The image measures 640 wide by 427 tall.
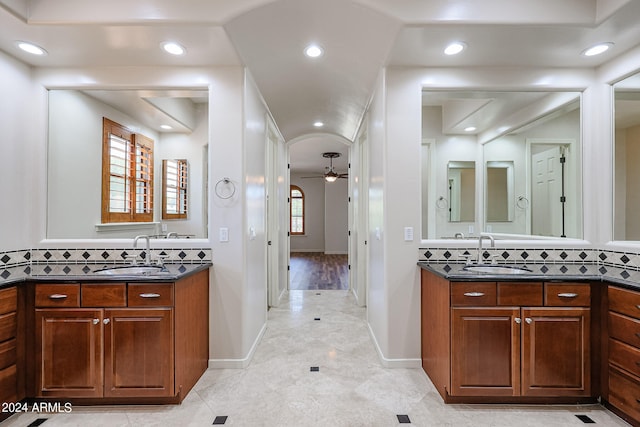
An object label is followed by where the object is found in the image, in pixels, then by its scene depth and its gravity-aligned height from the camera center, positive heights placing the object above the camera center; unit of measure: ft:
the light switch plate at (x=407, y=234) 8.70 -0.47
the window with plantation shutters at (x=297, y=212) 36.47 +0.51
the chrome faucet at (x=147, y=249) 8.34 -0.87
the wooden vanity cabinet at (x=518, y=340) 6.85 -2.65
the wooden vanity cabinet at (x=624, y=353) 6.26 -2.74
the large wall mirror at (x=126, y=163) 8.68 +1.48
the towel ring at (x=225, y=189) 8.70 +0.74
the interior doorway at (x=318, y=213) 32.48 +0.39
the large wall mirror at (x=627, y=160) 7.81 +1.46
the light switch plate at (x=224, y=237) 8.71 -0.57
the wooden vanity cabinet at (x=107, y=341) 6.77 -2.66
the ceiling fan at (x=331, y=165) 25.06 +4.87
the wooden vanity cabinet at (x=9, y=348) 6.48 -2.74
